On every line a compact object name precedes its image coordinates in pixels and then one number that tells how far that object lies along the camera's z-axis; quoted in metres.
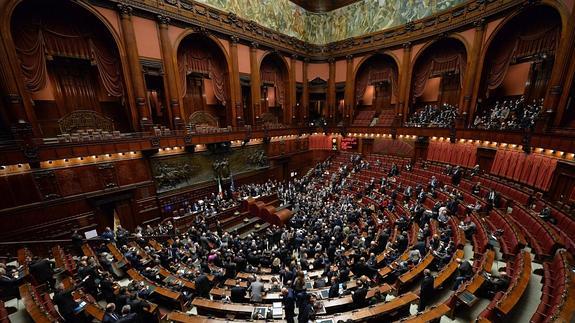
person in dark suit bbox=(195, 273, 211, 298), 5.32
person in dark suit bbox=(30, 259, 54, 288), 5.34
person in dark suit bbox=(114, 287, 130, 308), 4.47
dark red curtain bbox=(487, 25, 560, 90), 9.80
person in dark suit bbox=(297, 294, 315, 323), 4.14
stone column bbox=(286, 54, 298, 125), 17.98
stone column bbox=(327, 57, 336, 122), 19.20
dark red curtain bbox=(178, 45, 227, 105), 12.77
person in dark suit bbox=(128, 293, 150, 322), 4.30
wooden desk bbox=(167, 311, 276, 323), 4.45
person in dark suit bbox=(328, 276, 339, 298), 5.09
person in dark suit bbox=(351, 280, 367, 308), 4.64
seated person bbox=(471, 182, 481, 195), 9.12
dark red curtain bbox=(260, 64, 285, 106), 17.09
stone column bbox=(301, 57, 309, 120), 19.05
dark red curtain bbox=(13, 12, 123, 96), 8.66
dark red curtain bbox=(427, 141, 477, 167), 11.87
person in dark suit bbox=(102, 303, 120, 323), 3.93
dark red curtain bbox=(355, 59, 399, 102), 16.97
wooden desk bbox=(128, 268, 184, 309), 5.20
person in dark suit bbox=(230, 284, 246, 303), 5.15
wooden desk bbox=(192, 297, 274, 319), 4.80
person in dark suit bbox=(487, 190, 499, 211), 7.90
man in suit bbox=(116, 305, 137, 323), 3.79
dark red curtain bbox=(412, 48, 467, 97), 13.61
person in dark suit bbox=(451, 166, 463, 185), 10.45
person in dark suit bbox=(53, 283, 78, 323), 4.18
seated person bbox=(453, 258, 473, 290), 4.72
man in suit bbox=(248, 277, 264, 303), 5.20
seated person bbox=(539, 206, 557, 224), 6.45
